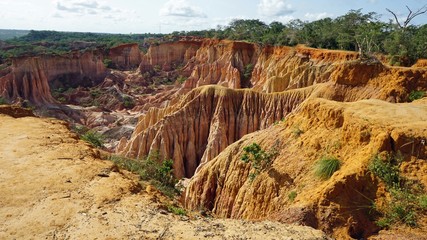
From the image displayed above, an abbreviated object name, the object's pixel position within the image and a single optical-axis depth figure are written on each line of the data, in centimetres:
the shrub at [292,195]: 1105
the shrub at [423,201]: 857
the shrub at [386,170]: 952
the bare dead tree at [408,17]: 2918
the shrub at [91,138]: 2345
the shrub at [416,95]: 1886
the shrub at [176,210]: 810
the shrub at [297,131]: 1362
